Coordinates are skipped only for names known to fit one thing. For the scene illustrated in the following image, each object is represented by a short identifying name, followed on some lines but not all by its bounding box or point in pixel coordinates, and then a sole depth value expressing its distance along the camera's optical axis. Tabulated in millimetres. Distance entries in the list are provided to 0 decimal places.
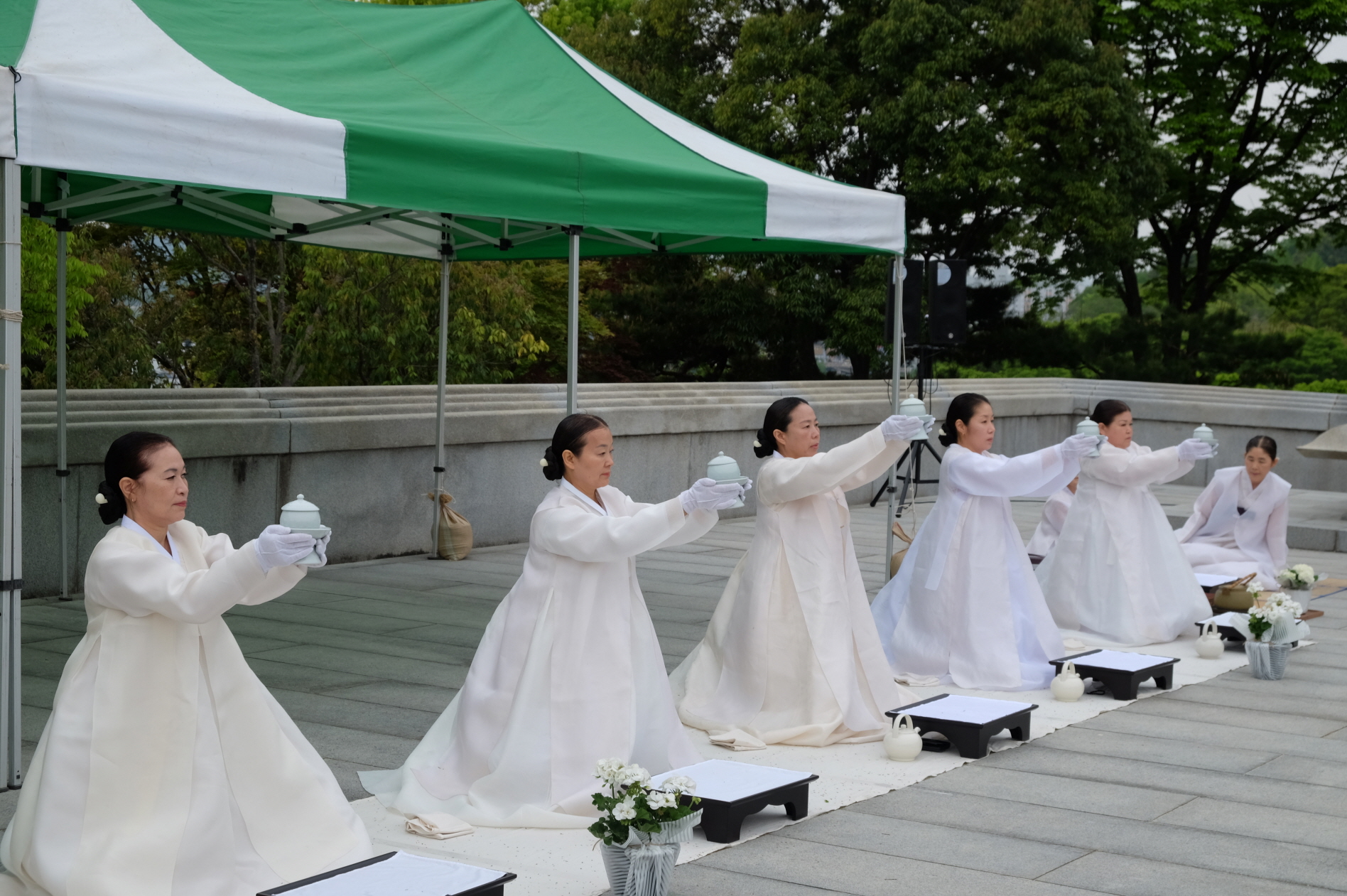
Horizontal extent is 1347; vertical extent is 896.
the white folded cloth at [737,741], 5766
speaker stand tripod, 11672
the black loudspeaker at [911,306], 9734
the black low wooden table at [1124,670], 6816
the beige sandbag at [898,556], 9073
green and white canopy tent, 4941
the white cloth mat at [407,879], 3643
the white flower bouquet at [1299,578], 8305
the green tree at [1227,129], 22594
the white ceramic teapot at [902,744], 5598
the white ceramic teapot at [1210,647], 7871
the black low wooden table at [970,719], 5711
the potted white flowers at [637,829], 3846
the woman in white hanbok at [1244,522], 9719
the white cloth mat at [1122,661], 6922
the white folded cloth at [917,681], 6992
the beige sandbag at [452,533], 10578
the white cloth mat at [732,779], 4660
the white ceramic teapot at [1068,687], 6742
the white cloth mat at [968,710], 5825
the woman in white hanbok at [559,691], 4664
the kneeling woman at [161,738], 3545
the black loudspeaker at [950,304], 11000
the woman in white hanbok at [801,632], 5906
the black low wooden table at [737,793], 4559
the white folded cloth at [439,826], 4504
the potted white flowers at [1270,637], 7344
